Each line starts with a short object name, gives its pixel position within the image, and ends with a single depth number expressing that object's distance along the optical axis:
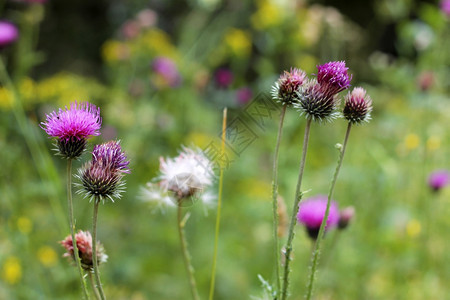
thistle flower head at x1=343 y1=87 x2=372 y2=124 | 0.71
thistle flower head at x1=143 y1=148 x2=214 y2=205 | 0.85
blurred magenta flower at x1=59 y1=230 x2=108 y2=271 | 0.76
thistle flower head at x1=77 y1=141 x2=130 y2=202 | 0.65
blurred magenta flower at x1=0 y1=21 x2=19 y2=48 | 2.31
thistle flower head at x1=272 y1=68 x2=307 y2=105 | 0.75
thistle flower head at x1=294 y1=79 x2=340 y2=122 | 0.69
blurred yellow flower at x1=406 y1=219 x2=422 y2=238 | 2.29
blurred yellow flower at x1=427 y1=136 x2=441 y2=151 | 2.53
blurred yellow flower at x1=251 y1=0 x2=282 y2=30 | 3.03
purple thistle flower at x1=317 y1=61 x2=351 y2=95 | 0.68
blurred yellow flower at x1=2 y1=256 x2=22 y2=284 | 2.01
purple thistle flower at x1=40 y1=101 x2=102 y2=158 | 0.66
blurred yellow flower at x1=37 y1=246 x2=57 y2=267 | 2.18
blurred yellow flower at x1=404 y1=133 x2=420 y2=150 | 2.65
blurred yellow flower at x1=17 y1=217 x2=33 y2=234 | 2.06
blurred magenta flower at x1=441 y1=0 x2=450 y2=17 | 2.70
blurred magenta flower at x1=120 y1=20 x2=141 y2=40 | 3.25
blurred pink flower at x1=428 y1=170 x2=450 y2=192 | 2.13
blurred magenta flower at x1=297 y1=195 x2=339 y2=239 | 1.42
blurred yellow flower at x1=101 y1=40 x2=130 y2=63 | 3.28
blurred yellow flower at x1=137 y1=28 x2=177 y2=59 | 3.31
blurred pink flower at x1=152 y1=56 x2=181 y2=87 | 2.97
